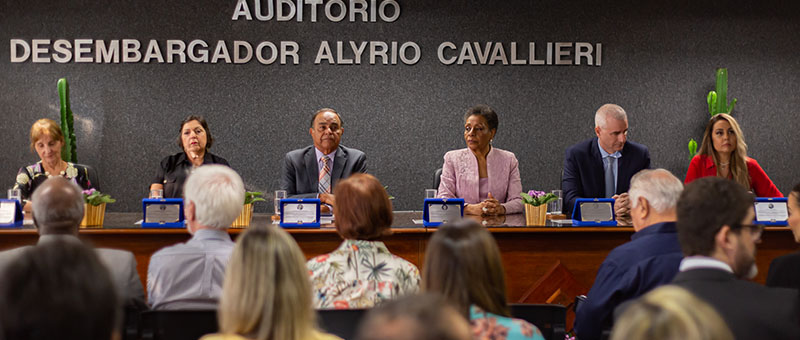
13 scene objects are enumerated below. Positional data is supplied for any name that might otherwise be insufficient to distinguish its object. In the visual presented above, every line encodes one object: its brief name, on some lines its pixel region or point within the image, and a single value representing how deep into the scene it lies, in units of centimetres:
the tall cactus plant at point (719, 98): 583
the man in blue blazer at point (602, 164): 430
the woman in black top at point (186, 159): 443
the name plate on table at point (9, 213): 346
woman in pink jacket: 433
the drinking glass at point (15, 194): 360
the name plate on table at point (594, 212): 360
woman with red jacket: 416
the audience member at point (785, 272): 226
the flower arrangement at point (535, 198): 367
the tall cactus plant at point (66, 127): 533
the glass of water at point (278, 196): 370
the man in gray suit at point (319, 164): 452
